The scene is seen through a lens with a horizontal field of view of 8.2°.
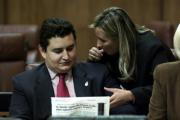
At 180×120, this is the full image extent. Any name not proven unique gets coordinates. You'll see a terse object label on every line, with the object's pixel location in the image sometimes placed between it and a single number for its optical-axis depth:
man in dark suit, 5.86
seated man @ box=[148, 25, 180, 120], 5.48
